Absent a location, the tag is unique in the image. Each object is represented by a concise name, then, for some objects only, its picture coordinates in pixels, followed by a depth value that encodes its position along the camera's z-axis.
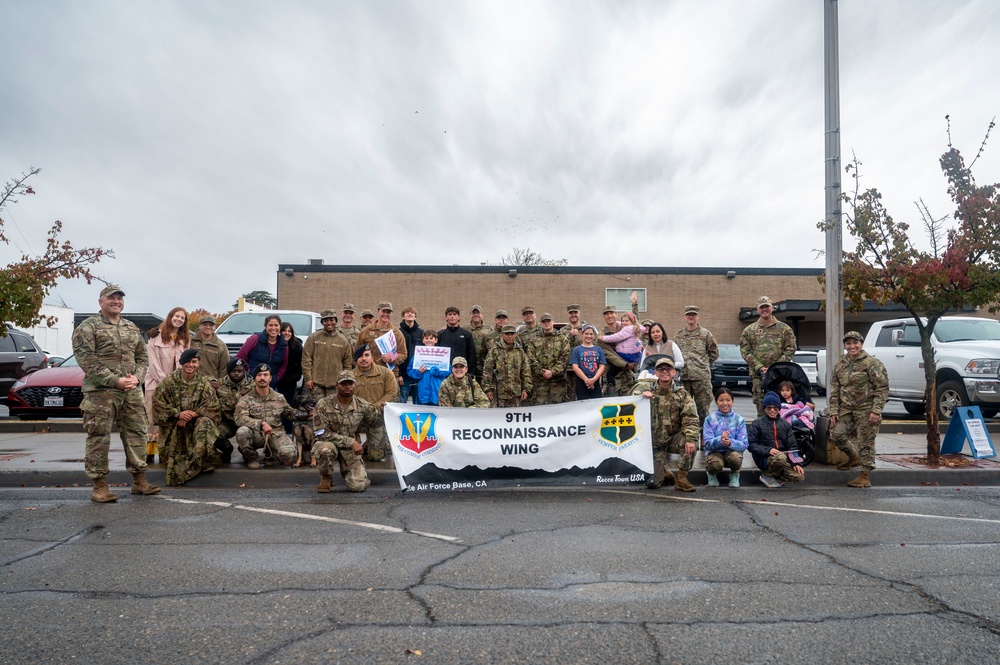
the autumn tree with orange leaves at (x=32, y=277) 10.97
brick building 32.12
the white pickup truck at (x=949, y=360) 11.96
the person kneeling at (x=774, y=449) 8.30
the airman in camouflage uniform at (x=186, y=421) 8.23
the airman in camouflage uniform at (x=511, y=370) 9.68
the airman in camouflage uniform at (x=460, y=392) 8.77
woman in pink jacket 9.20
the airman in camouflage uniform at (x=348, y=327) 10.16
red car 12.84
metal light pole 9.80
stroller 8.84
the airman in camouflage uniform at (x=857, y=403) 8.46
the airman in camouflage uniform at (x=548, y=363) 9.97
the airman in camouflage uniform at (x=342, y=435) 7.76
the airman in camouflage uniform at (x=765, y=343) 9.53
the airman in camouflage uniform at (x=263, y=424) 8.65
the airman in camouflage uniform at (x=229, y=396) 8.92
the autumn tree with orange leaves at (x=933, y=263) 9.09
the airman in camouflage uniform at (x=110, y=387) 7.20
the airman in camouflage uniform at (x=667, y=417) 8.12
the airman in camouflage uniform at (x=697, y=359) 9.69
